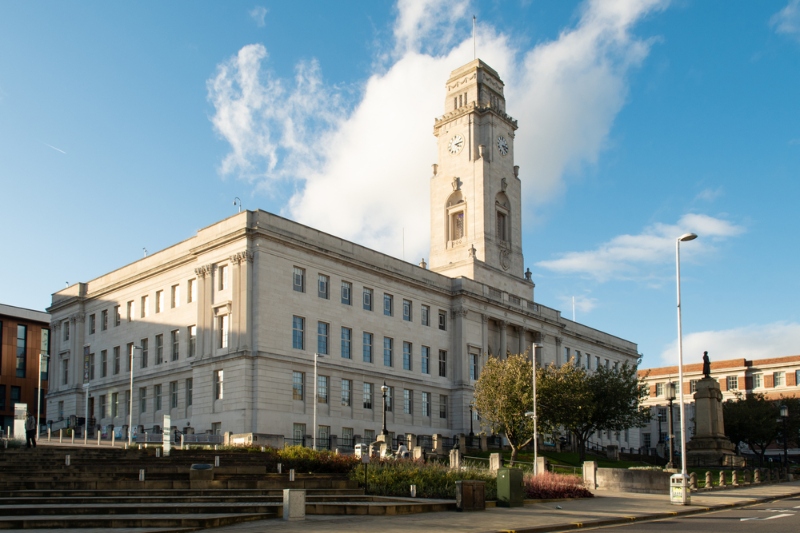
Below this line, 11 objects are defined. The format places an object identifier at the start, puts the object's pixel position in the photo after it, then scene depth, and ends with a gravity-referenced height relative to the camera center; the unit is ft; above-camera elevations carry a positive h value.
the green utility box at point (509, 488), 93.45 -12.66
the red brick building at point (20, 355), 273.95 +8.90
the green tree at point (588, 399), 183.32 -5.16
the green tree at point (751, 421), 265.54 -14.05
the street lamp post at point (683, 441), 101.24 -8.42
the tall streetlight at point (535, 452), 131.34 -13.17
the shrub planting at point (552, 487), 104.12 -14.17
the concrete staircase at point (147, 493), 65.82 -11.31
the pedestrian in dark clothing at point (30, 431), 119.96 -7.45
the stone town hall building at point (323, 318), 188.24 +16.71
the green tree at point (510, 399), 180.55 -4.55
